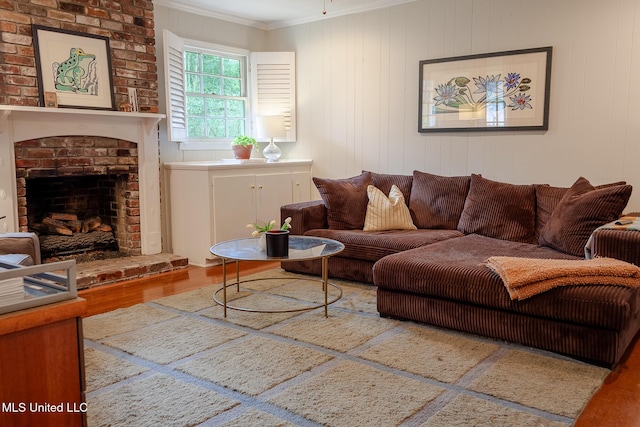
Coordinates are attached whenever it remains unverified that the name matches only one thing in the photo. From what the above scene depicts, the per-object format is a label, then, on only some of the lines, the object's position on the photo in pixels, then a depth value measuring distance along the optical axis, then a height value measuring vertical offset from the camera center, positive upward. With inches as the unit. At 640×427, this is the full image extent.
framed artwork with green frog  157.8 +24.0
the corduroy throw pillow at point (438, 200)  169.8 -16.3
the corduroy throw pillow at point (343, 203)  175.2 -17.6
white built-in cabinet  187.3 -18.7
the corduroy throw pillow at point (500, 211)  152.6 -17.9
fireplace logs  174.1 -28.3
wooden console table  42.3 -17.4
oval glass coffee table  125.3 -24.5
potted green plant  206.1 +0.4
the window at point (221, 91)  198.8 +22.4
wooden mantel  152.3 +4.2
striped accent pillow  170.4 -20.6
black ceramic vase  126.0 -21.9
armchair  119.5 -22.3
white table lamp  216.2 +6.6
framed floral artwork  169.2 +18.1
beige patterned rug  82.4 -39.5
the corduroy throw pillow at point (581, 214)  127.9 -15.8
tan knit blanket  100.6 -23.5
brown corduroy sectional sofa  100.4 -25.2
